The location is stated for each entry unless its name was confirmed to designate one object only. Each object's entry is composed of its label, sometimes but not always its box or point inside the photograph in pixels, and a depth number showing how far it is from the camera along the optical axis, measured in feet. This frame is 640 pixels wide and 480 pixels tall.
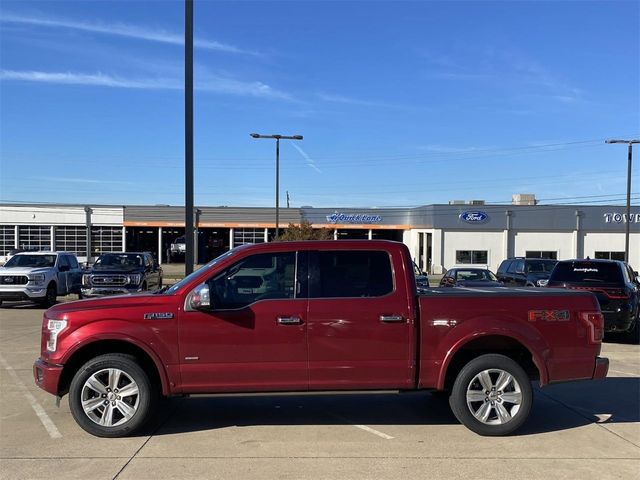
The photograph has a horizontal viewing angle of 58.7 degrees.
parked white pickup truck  55.57
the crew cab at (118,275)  53.93
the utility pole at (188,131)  36.63
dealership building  157.79
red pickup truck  17.92
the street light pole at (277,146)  99.96
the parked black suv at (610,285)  37.70
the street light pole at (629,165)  94.02
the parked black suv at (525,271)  58.15
